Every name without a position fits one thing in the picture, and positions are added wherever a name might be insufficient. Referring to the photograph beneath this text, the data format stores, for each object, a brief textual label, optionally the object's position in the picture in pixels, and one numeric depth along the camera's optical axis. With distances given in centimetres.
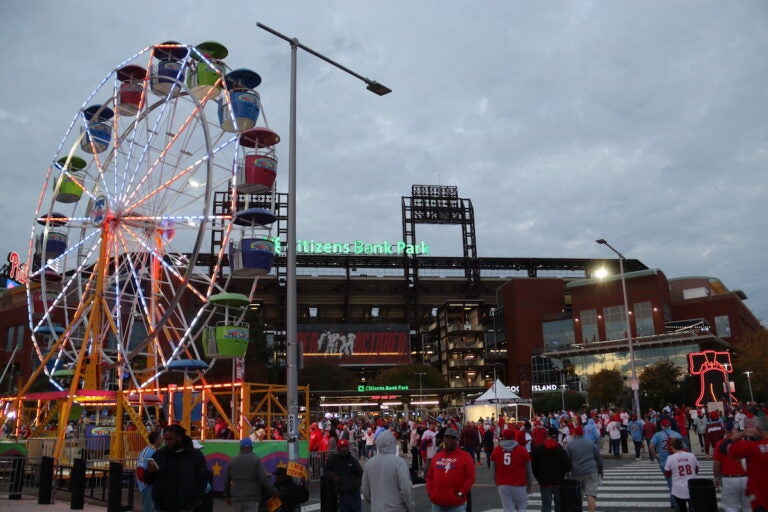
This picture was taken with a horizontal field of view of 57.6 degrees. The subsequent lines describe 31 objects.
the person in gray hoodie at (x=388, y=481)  808
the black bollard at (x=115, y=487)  1378
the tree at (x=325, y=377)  8738
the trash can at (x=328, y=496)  1064
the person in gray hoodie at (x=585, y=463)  1237
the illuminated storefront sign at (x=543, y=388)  8871
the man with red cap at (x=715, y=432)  1510
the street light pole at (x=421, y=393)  8688
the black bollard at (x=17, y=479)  1696
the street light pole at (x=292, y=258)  1241
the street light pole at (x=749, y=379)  6066
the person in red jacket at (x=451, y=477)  825
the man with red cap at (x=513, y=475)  1066
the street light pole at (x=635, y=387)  3294
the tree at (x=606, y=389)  7031
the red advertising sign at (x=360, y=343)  10212
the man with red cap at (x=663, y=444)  1331
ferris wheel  2347
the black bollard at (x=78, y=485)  1490
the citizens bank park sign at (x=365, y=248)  10950
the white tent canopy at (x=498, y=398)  4069
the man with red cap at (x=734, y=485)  988
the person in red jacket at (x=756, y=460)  884
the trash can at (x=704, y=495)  823
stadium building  8350
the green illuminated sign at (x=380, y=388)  8788
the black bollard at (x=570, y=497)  1000
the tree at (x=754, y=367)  6231
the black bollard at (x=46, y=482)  1551
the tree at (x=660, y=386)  6238
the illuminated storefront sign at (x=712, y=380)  5606
